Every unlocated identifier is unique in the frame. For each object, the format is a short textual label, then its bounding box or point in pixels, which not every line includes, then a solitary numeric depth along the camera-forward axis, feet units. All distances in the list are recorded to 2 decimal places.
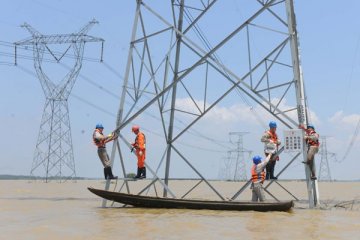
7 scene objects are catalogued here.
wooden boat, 53.06
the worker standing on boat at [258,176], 55.97
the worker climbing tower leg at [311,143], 58.85
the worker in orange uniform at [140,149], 60.75
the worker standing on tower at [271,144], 59.06
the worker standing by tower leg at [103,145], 61.57
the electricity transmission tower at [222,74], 59.26
